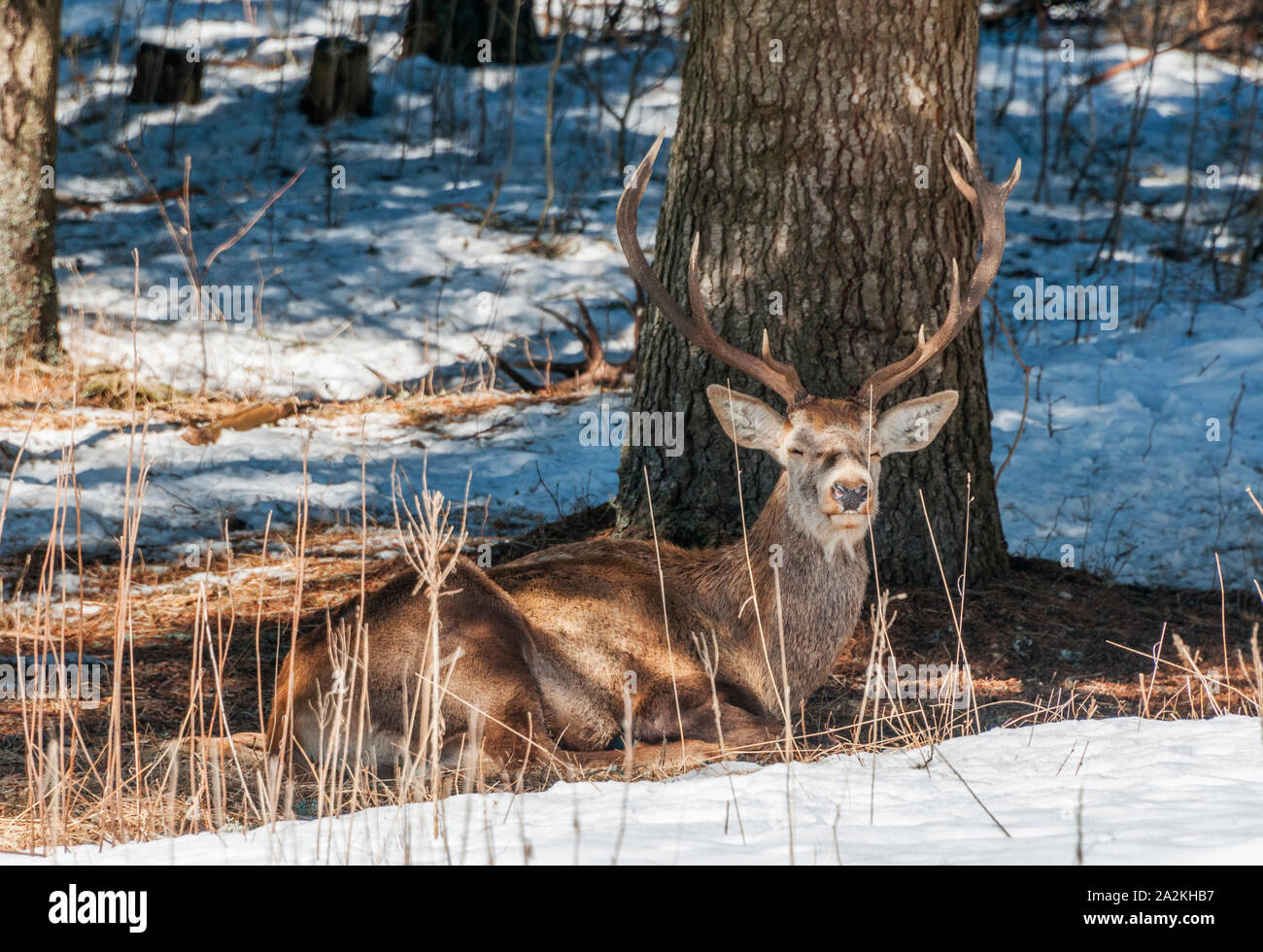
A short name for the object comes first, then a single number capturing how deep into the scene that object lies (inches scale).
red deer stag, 389.7
